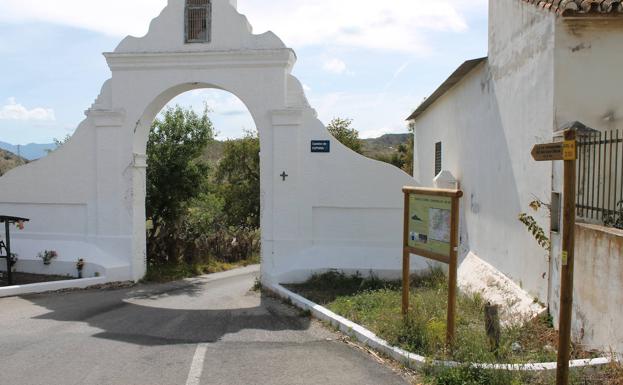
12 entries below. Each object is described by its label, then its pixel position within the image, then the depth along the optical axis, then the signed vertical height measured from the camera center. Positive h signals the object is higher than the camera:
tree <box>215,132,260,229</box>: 28.97 -0.80
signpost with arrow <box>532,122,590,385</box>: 4.59 -0.72
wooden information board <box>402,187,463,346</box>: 6.20 -0.75
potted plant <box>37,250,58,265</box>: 11.74 -1.91
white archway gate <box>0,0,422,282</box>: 10.88 +0.08
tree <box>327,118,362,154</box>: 30.33 +1.84
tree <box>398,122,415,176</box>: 29.16 +0.76
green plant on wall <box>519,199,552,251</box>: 7.02 -0.77
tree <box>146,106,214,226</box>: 16.45 +0.11
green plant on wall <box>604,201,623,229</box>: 6.15 -0.57
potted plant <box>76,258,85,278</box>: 11.51 -2.06
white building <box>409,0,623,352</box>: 6.08 +0.64
